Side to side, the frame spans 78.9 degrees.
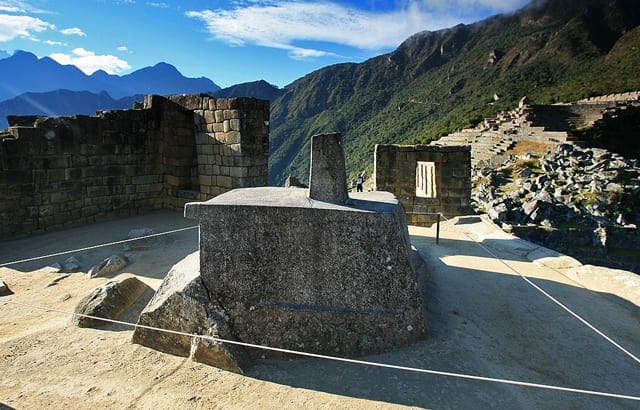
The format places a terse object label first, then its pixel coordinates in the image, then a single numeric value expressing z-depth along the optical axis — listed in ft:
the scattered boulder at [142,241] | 19.91
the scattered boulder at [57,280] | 16.09
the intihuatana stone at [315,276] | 10.19
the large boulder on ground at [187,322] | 10.09
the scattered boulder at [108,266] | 16.75
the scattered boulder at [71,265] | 17.62
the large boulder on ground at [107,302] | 12.07
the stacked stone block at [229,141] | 26.07
